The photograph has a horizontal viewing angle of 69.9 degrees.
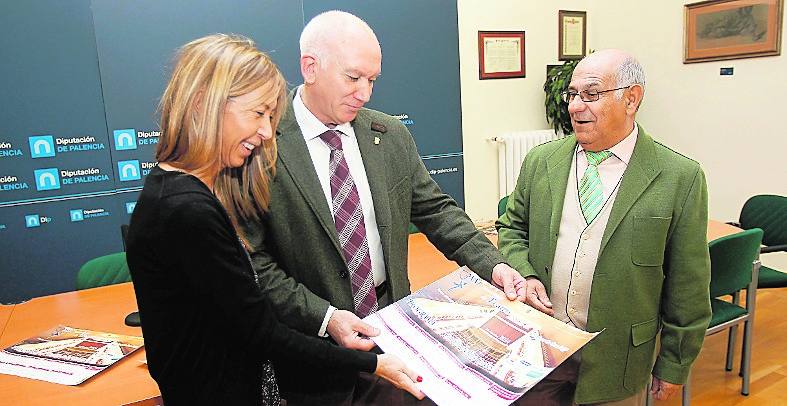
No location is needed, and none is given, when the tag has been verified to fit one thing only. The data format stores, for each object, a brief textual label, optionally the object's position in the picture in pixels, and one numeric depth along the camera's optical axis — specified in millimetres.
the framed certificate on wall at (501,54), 5012
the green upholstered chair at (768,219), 3504
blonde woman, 990
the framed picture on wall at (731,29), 4156
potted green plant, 5067
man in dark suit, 1376
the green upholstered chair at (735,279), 2561
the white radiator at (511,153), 5145
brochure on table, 1687
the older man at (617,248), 1576
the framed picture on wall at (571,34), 5391
